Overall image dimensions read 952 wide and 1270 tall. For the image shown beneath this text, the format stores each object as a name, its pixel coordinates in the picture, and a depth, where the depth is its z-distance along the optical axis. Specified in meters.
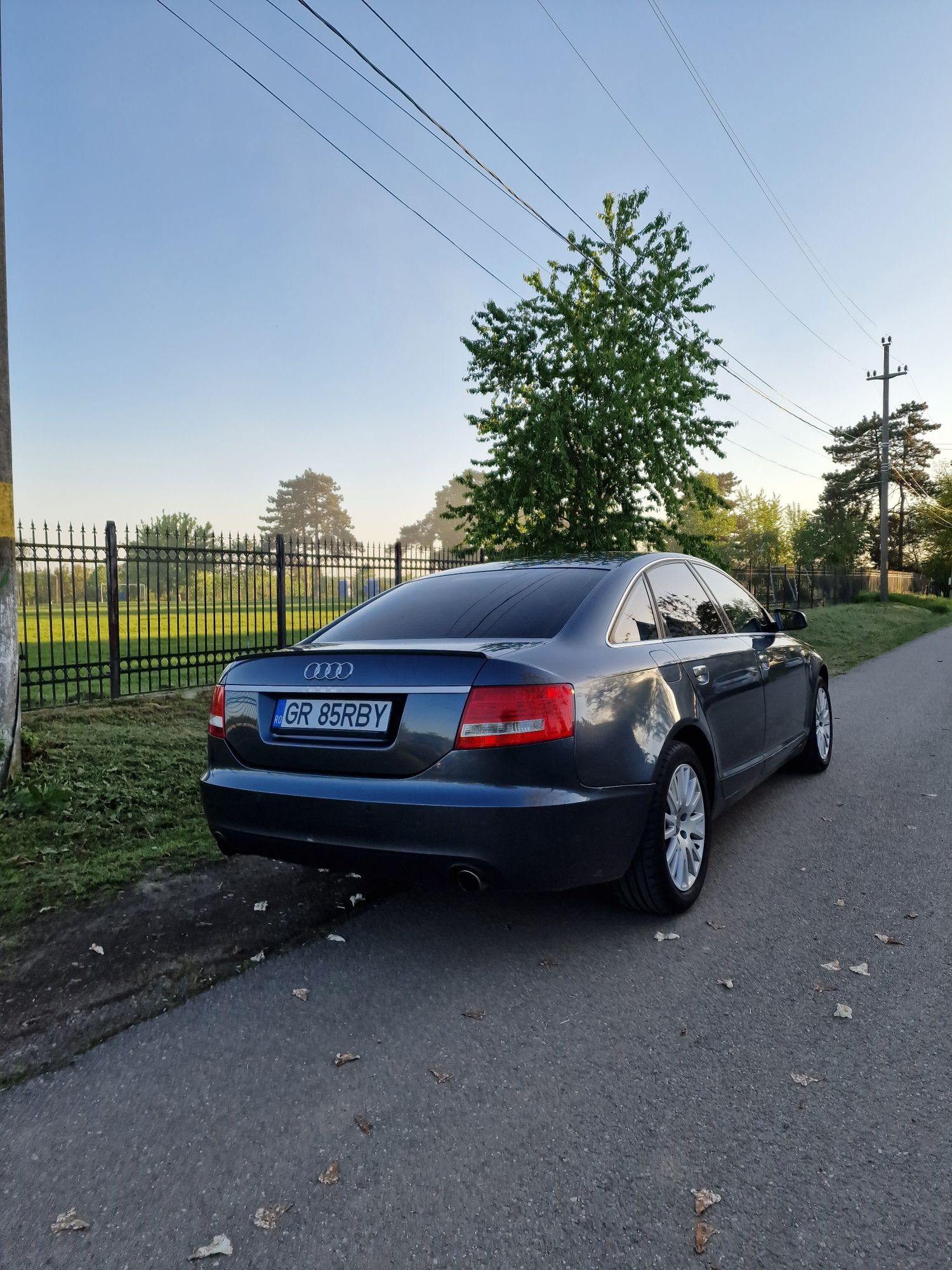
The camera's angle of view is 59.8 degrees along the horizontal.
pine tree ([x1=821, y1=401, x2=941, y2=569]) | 70.94
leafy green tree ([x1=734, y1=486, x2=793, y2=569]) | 60.72
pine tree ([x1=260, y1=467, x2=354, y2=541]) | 133.62
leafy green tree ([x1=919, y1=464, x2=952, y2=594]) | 63.38
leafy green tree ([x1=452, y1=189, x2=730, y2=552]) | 12.05
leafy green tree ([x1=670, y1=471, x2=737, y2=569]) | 13.38
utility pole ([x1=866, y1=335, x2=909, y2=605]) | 35.41
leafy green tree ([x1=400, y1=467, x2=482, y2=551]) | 167.38
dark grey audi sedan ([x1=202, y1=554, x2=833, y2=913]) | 2.89
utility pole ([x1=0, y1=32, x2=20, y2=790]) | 5.26
